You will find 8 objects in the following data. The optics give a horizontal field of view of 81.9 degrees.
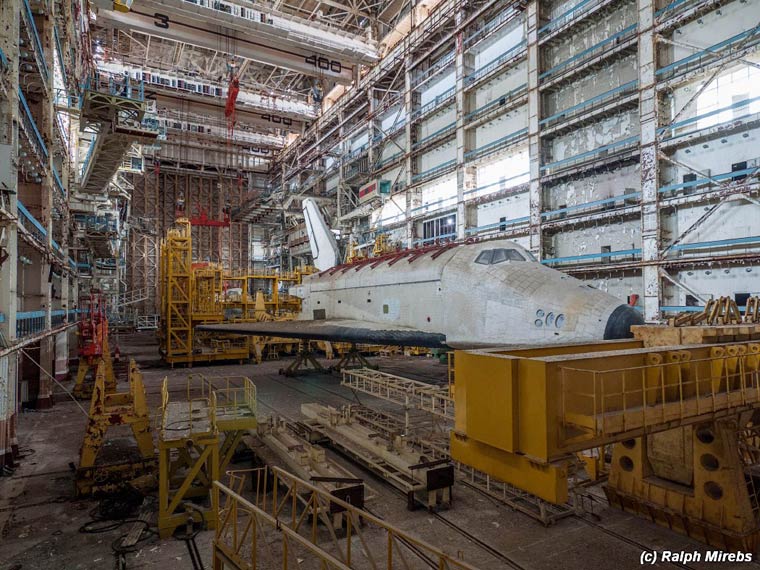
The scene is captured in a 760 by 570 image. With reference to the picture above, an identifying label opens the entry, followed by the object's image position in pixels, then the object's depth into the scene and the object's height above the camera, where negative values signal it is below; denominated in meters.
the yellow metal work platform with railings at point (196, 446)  5.60 -2.08
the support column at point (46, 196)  12.23 +2.96
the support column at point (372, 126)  29.14 +11.41
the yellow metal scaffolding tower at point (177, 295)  19.73 +0.18
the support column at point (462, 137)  21.50 +7.84
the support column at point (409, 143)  25.55 +8.97
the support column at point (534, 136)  17.69 +6.44
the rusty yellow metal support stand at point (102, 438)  6.64 -2.25
